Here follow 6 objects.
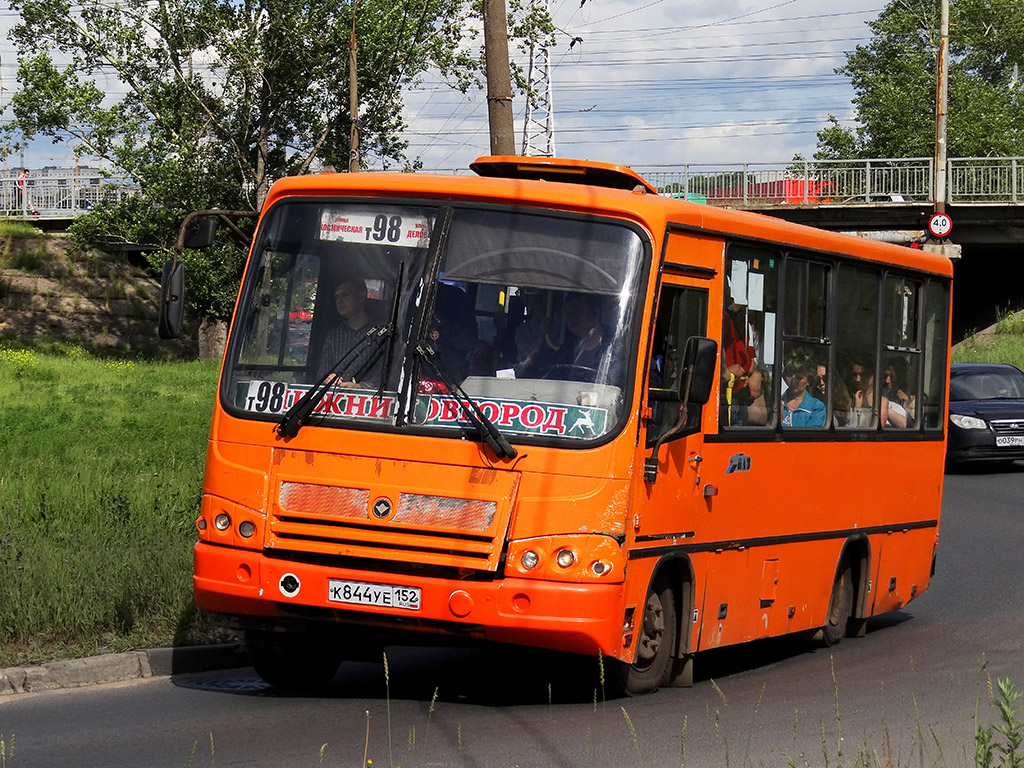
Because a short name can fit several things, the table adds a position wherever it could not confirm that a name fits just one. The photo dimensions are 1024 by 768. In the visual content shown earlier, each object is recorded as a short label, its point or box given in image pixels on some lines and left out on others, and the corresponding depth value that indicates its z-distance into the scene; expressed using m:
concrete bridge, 46.22
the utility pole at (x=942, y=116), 43.50
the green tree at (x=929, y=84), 68.38
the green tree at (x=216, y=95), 43.03
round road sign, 42.09
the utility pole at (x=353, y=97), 33.35
